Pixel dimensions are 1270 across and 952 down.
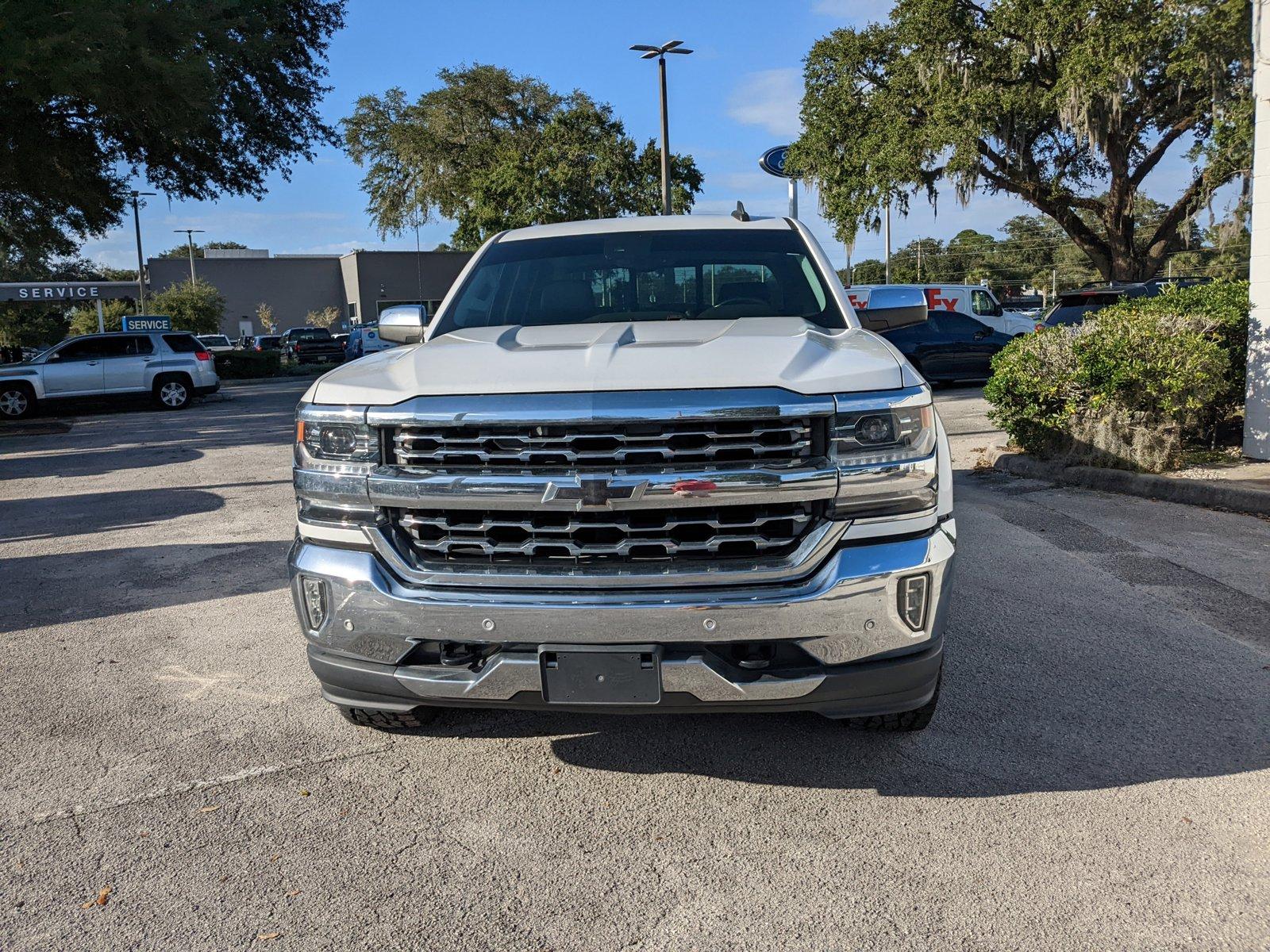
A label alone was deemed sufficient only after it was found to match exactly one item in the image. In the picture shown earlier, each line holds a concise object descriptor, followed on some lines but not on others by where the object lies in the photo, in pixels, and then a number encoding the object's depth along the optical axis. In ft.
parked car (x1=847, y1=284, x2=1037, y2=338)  63.41
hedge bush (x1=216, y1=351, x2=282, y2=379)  117.29
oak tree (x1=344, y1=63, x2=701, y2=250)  126.41
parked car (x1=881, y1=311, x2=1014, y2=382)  58.95
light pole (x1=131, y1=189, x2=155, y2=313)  152.88
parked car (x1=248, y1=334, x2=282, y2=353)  172.84
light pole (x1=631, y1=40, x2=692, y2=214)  78.54
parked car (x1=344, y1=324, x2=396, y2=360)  114.62
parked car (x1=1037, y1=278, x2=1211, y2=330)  52.42
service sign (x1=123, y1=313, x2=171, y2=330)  107.45
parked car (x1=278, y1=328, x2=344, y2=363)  136.15
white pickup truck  9.58
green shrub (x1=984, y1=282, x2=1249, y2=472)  28.43
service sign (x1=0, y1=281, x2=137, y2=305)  129.29
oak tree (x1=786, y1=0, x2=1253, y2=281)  80.07
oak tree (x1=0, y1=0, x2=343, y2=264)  43.29
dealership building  220.43
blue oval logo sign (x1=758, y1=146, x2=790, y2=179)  66.28
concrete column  29.09
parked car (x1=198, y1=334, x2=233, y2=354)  146.92
